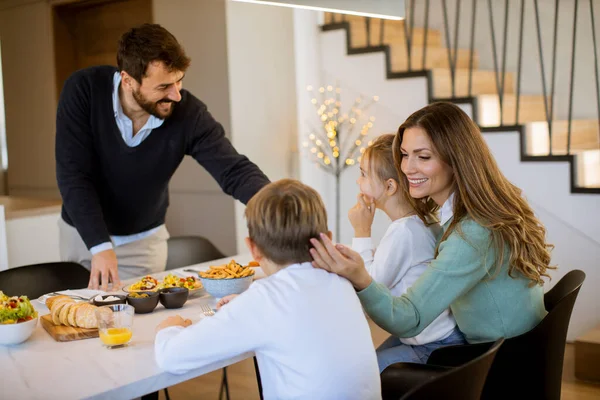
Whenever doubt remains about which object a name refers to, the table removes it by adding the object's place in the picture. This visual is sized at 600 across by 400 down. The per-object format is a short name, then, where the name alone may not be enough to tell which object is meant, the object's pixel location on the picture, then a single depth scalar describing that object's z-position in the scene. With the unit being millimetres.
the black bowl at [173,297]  2166
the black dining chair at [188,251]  3469
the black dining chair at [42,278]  2680
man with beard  2639
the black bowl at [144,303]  2100
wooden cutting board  1874
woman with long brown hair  1881
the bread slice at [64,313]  1948
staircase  4285
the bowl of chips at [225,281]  2203
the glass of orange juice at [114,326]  1785
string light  5121
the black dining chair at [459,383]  1434
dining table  1543
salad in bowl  1820
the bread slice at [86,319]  1923
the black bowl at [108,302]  2068
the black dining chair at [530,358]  1925
